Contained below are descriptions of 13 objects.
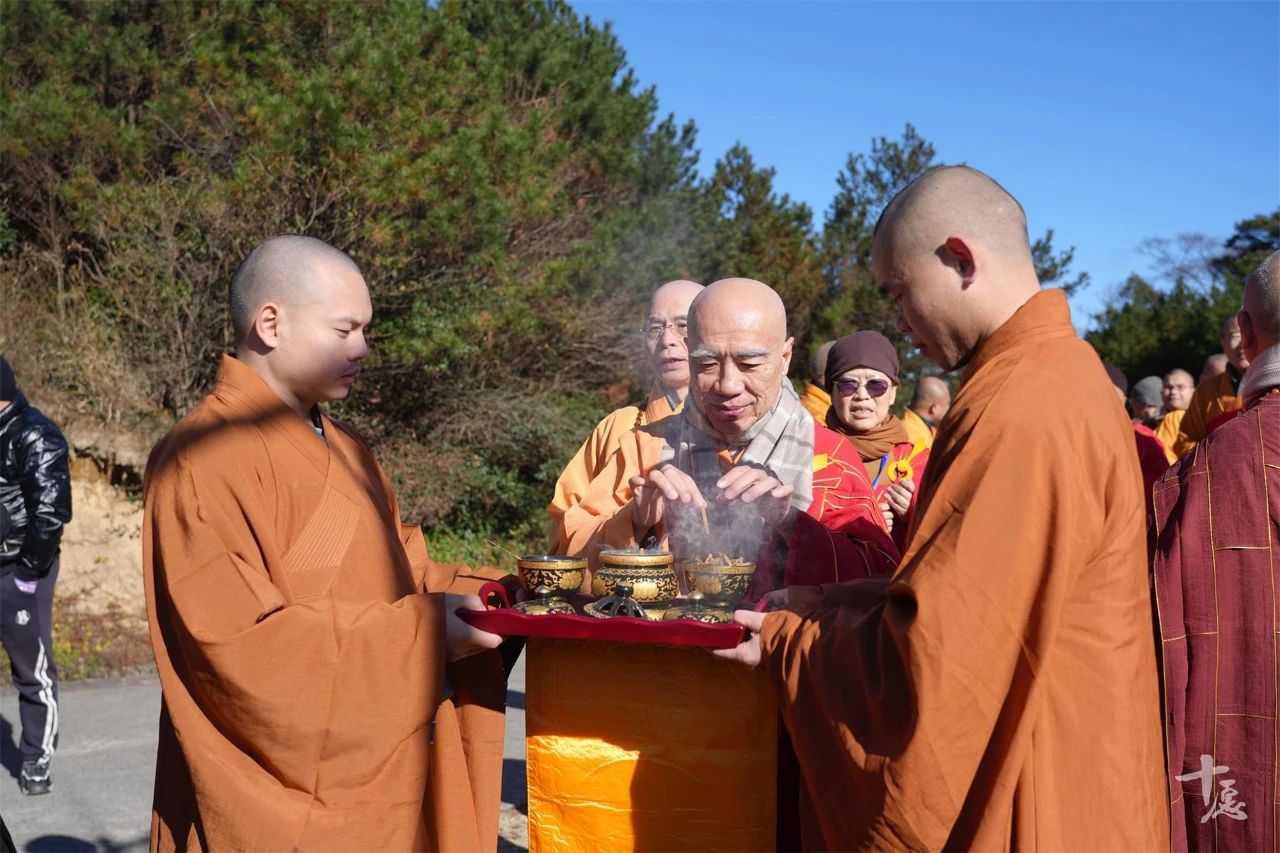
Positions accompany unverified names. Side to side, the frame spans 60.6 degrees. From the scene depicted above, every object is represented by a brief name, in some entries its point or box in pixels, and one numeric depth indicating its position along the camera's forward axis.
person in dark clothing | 5.91
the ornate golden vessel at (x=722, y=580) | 2.88
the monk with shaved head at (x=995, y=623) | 2.12
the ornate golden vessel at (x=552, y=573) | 2.96
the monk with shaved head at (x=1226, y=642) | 2.88
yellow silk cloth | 2.81
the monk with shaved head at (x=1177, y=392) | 10.00
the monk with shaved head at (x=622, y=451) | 3.71
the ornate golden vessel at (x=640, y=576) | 2.88
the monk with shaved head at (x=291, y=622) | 2.61
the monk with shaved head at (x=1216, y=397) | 7.30
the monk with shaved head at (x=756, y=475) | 3.16
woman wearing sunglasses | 5.43
